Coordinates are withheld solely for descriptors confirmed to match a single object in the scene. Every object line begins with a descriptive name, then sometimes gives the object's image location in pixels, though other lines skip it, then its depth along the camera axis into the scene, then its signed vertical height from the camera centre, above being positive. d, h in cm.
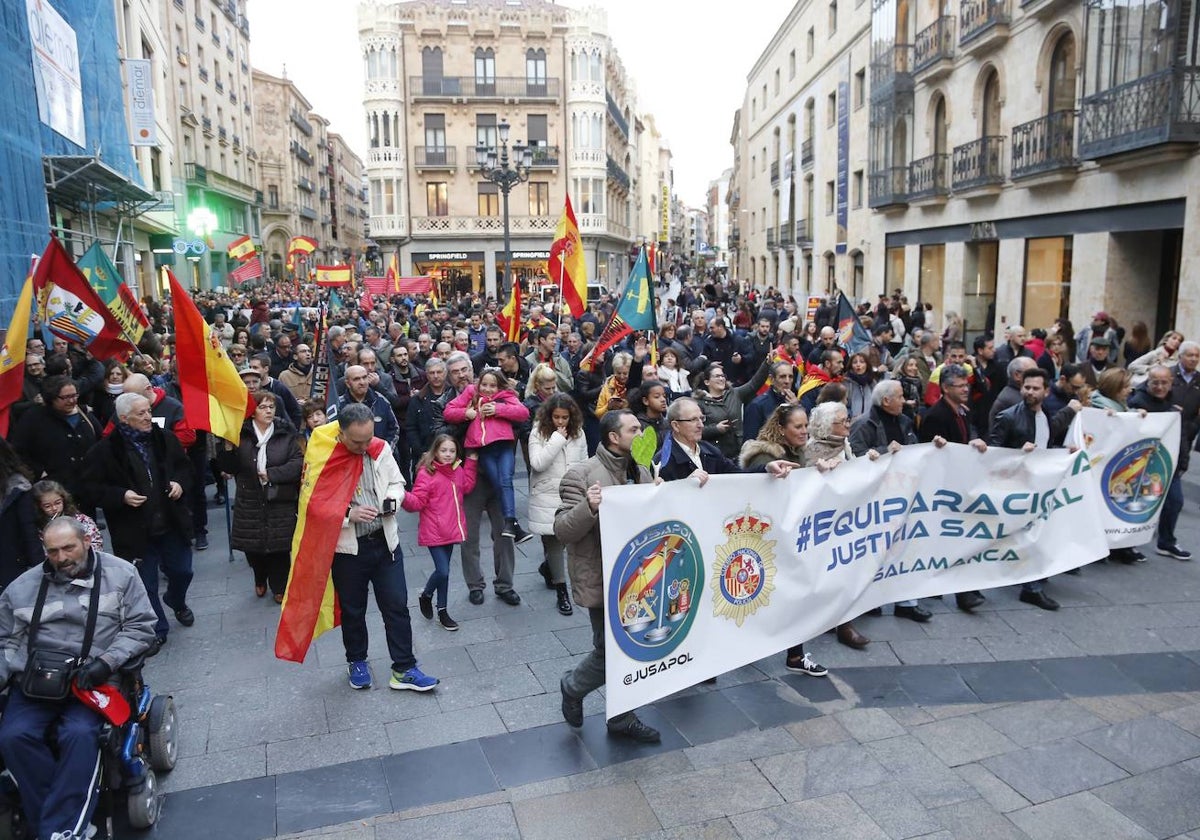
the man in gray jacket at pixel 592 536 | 425 -116
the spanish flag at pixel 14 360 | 611 -38
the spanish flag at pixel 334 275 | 1952 +65
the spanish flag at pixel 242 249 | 2319 +150
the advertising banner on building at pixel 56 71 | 1402 +411
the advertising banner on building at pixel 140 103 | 2419 +575
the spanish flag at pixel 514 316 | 1267 -22
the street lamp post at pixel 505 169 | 2175 +344
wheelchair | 358 -203
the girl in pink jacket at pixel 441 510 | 593 -142
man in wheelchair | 352 -153
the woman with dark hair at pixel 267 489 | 619 -134
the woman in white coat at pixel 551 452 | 610 -106
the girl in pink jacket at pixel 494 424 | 643 -92
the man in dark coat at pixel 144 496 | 565 -125
